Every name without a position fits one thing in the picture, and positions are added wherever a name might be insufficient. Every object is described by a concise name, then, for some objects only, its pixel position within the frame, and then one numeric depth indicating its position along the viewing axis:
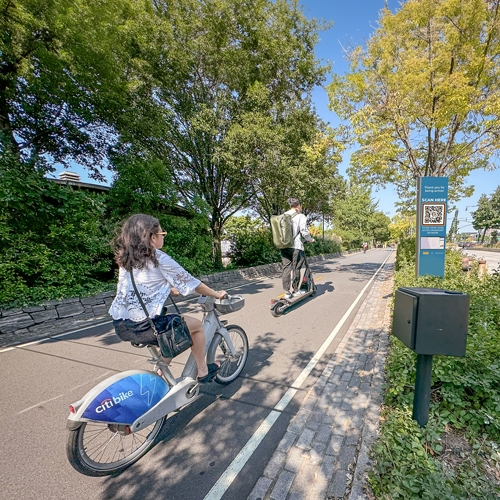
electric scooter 5.66
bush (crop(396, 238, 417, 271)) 8.76
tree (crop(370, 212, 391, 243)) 53.04
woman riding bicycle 2.08
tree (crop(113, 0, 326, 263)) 9.61
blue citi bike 1.80
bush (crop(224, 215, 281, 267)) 13.87
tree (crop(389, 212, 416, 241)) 15.51
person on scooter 5.63
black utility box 1.72
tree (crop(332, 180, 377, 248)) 40.97
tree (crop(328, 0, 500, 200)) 6.61
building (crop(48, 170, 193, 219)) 7.89
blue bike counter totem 5.79
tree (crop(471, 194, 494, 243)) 54.12
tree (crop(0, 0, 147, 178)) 6.11
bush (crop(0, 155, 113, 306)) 5.26
